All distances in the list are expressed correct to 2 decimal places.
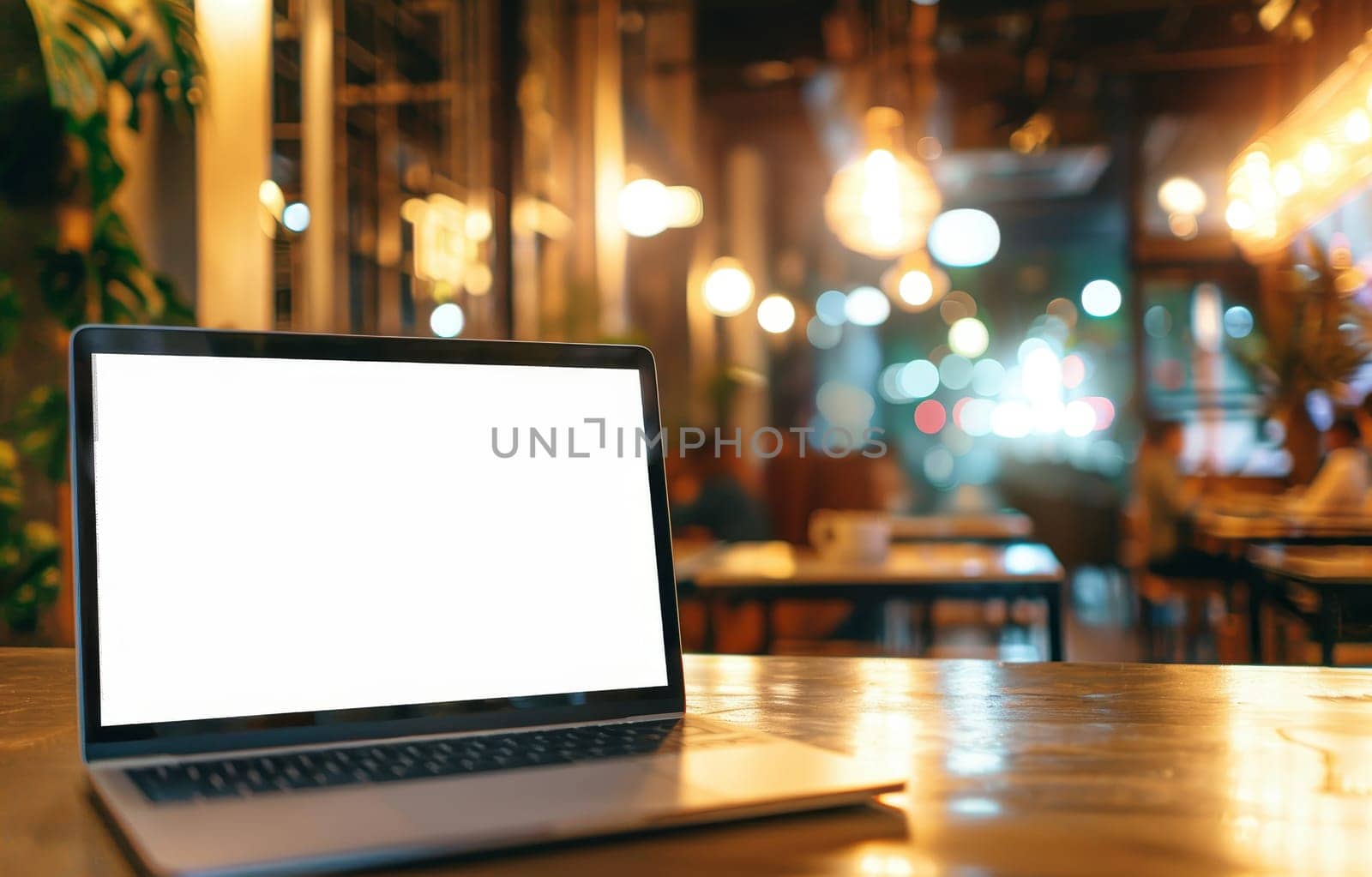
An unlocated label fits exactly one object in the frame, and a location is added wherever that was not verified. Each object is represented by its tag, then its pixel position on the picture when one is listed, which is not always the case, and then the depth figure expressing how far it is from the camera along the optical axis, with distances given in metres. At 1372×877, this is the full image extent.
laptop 0.62
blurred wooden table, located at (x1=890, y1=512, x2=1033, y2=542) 4.71
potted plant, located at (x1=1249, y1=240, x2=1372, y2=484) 5.00
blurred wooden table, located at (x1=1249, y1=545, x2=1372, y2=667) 2.65
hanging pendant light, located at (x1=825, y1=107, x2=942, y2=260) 4.70
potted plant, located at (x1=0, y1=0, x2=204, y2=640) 2.28
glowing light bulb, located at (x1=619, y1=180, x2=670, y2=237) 6.93
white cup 3.14
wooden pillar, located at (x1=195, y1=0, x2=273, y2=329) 2.98
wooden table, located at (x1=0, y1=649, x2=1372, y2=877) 0.51
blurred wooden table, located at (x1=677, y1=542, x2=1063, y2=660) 2.80
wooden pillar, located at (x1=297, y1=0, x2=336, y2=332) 3.75
